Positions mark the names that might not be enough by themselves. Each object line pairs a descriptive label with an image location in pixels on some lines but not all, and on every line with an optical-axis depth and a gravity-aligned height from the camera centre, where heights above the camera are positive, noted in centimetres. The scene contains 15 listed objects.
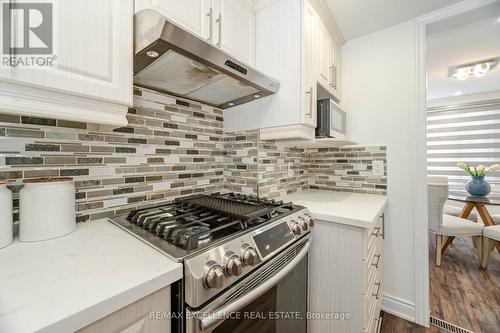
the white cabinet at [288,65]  127 +63
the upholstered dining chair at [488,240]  210 -79
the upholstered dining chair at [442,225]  224 -65
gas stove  60 -27
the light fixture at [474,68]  252 +121
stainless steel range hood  77 +44
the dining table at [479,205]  235 -50
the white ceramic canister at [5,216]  68 -16
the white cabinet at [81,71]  60 +31
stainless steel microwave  144 +32
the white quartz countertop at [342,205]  108 -26
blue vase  267 -29
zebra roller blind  357 +44
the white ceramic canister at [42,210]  73 -16
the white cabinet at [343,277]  105 -60
